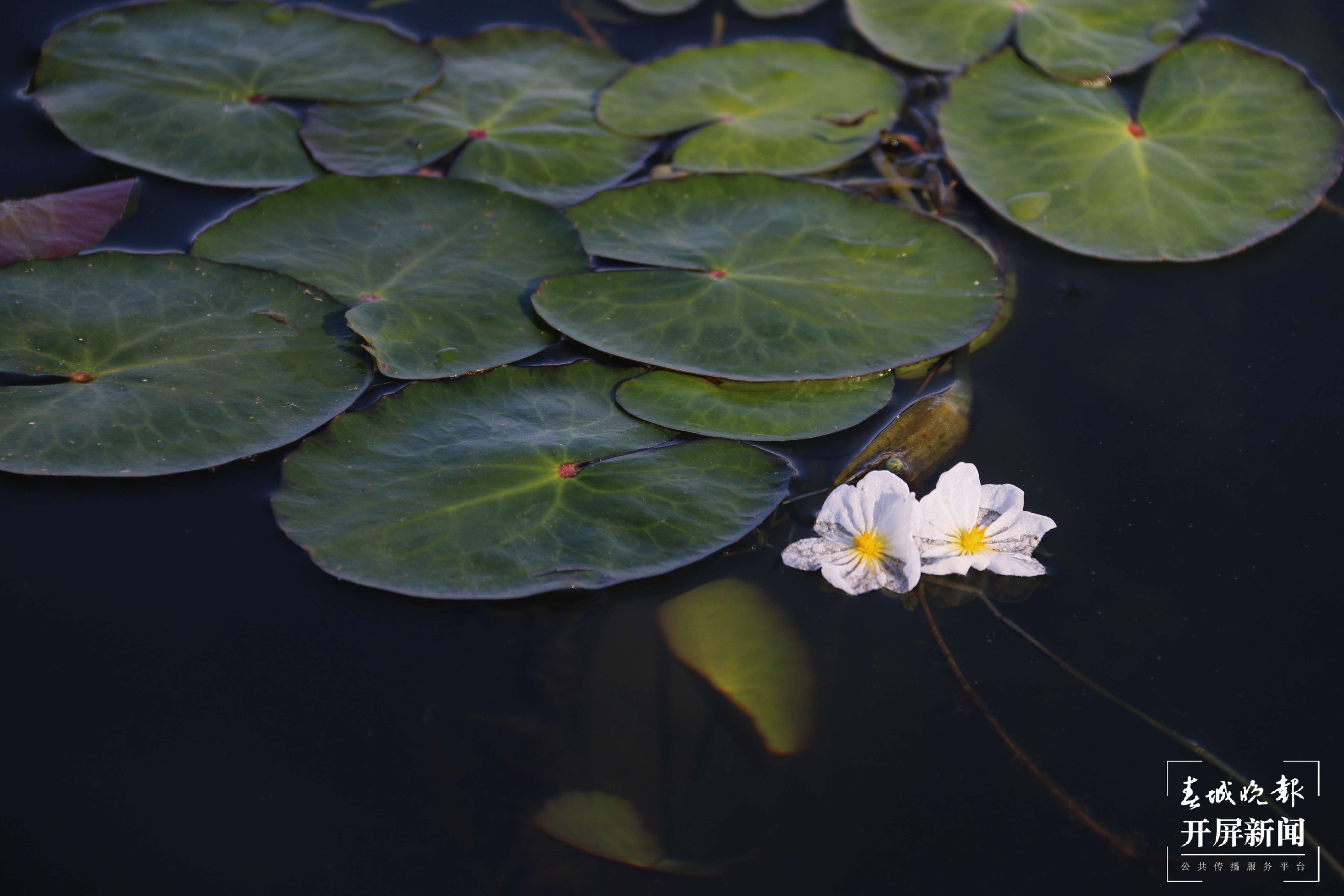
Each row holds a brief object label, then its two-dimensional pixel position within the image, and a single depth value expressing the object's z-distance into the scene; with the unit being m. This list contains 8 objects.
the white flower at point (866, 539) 1.76
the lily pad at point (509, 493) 1.72
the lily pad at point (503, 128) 2.59
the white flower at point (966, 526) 1.81
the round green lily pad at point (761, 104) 2.68
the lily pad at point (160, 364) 1.84
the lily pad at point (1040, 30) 2.97
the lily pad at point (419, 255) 2.08
